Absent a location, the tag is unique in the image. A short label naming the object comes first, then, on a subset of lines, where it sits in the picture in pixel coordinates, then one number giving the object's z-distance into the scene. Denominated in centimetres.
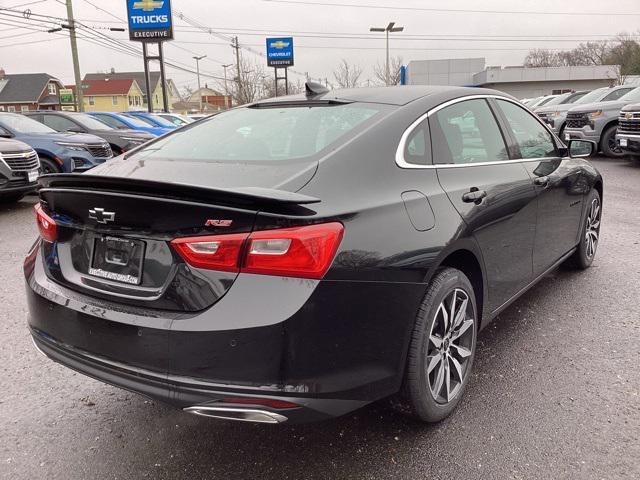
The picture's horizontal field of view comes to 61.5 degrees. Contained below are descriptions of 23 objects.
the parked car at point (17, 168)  798
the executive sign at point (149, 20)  2356
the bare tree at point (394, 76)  4445
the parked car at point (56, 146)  963
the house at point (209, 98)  10212
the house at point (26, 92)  6900
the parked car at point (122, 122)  1443
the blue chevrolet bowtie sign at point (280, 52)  3878
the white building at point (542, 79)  5331
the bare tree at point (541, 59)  7956
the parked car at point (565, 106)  1543
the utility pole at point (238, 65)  4625
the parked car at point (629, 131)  1120
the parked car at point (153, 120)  1666
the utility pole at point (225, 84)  5713
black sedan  194
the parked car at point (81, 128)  1240
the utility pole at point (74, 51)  2525
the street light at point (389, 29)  3105
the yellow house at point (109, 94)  7894
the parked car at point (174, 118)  1935
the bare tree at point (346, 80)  4884
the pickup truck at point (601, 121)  1348
